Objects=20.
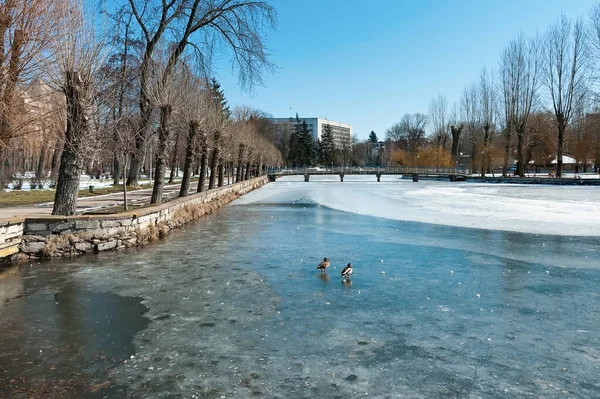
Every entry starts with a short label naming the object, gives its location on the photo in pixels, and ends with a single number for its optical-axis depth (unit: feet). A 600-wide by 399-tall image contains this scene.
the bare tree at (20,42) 35.97
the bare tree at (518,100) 159.74
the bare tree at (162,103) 53.72
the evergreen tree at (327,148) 320.50
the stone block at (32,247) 31.34
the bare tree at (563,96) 144.25
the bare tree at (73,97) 35.35
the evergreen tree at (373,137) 499.92
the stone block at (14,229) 29.74
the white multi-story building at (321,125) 482.86
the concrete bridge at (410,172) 193.67
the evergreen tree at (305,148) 296.92
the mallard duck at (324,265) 26.53
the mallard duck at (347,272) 24.98
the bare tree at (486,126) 178.19
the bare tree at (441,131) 226.17
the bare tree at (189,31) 58.54
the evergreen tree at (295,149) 297.74
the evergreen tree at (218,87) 179.81
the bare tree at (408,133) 307.37
